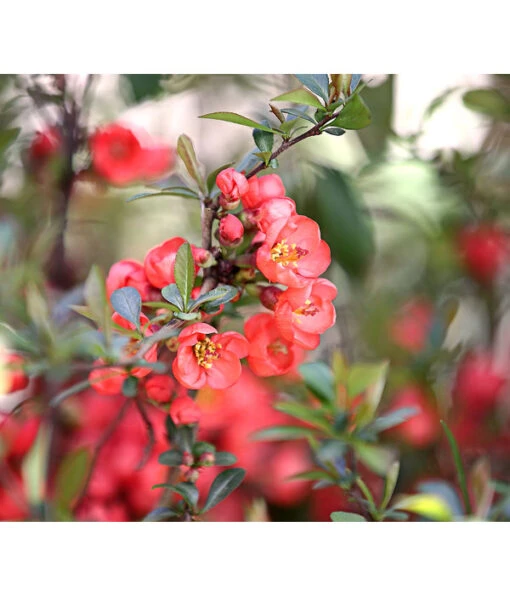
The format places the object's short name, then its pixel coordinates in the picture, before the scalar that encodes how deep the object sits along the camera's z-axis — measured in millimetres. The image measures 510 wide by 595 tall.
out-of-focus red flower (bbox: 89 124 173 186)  814
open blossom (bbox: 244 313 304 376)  512
